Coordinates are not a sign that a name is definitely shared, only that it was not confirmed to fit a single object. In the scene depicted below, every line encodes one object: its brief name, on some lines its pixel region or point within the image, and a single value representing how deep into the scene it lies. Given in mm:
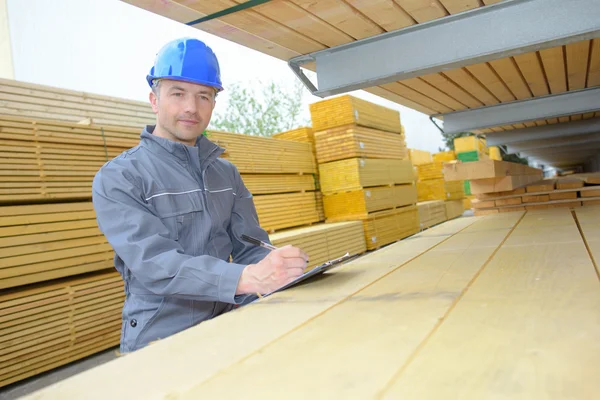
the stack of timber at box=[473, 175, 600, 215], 4645
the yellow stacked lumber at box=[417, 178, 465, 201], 15555
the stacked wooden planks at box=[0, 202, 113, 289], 4805
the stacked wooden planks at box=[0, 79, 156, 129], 5625
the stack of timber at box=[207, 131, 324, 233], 7719
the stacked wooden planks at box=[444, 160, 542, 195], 4574
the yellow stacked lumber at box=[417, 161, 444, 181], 15570
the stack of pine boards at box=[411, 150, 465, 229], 14961
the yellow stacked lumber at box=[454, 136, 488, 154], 18469
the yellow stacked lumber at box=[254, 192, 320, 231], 7941
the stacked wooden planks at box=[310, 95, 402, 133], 9219
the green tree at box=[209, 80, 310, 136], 23484
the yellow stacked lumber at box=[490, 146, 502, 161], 20391
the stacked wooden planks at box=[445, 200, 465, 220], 15727
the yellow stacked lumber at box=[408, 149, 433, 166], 15993
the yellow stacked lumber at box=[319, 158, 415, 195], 9383
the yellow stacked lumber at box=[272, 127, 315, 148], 9758
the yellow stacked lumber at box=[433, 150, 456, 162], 18188
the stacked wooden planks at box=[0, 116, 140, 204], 4867
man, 1892
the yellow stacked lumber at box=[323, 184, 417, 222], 9477
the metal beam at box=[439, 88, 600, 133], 5188
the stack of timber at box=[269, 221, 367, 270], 7457
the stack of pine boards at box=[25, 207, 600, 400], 882
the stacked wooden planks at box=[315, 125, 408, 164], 9320
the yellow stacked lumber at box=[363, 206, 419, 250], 9594
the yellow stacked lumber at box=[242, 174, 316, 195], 7930
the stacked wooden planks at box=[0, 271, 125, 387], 4707
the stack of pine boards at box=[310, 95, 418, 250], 9352
